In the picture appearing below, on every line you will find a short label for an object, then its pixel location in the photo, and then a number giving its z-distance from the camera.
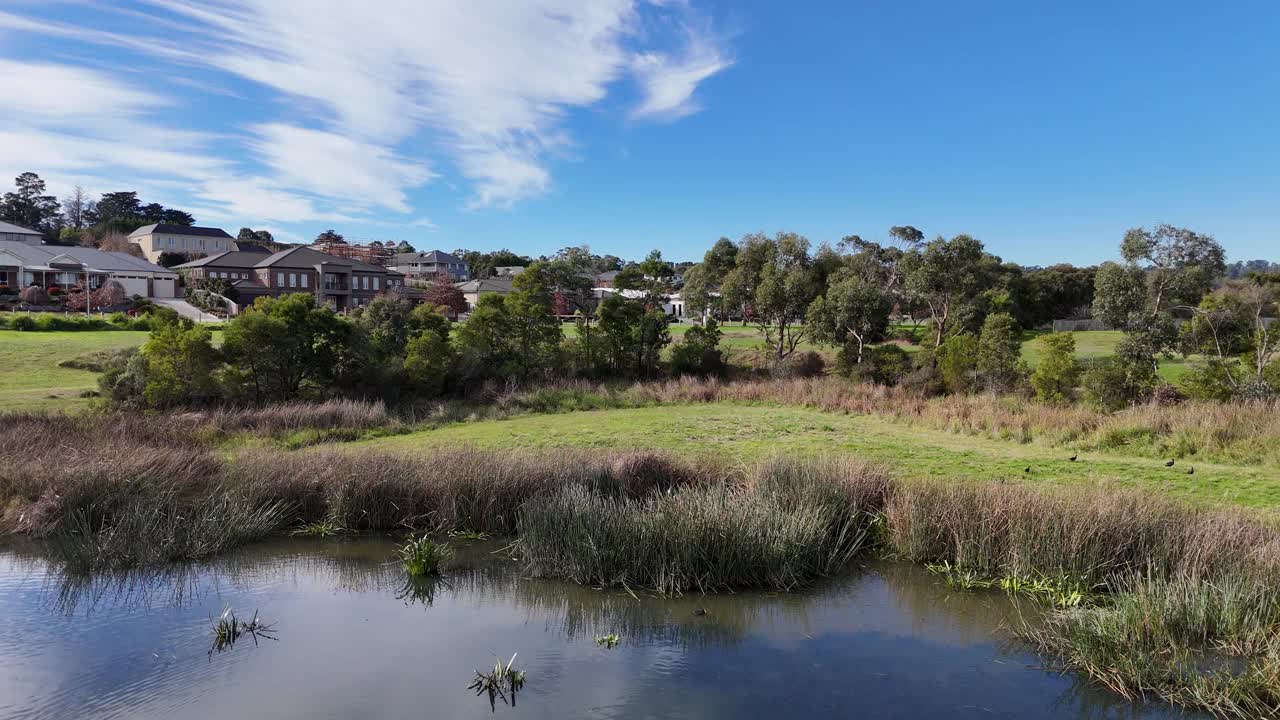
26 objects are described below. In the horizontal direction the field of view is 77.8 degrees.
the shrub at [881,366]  33.22
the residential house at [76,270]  67.75
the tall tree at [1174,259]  35.59
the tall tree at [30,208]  104.50
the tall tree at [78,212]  114.56
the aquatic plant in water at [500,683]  7.84
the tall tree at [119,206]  116.25
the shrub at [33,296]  58.34
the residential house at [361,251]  115.81
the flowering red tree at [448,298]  67.50
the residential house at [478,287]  84.12
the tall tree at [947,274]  35.41
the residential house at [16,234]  87.38
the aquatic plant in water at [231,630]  8.93
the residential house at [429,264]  123.19
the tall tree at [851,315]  35.09
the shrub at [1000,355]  28.77
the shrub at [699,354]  36.31
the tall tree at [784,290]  38.62
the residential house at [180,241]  96.00
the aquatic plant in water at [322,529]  13.37
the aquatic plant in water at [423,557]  11.41
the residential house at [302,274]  78.69
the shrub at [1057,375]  25.67
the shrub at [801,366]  35.84
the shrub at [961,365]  29.80
